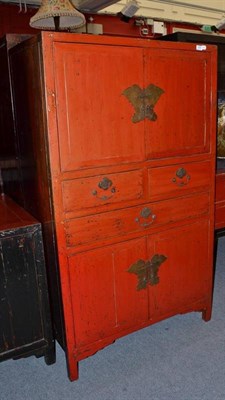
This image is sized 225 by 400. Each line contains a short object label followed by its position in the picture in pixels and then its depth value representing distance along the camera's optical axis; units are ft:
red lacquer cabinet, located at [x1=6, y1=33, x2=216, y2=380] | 4.79
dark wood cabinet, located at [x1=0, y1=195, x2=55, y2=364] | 5.24
